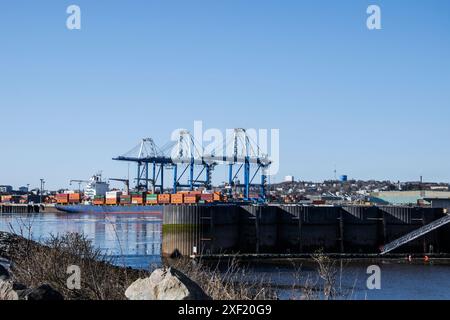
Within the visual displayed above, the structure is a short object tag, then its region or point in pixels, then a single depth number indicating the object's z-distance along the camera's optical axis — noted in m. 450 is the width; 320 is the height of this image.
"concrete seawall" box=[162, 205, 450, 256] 49.09
